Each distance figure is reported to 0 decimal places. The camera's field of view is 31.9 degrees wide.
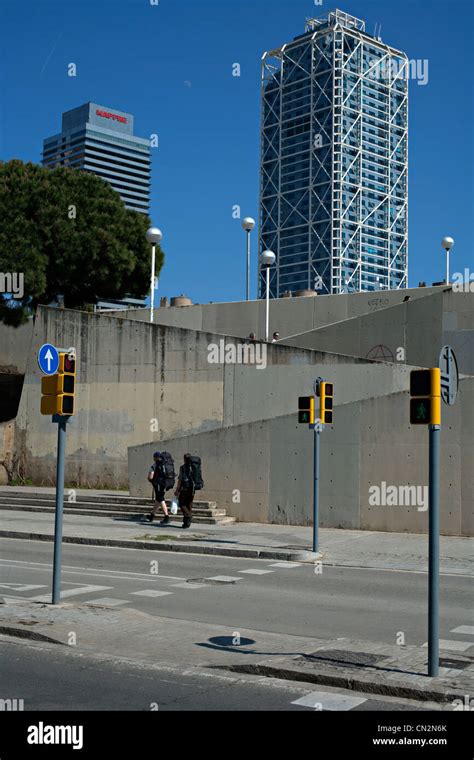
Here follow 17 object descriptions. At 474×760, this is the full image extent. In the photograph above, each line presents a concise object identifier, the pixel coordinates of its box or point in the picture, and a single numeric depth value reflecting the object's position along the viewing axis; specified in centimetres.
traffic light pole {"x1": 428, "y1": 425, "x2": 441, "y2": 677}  706
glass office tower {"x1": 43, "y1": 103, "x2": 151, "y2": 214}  19830
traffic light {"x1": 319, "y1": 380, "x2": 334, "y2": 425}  1633
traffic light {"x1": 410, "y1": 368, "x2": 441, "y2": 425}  745
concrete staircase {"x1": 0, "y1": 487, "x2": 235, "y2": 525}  2128
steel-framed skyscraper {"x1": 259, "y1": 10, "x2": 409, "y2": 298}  17400
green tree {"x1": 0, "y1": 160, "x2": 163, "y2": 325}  3553
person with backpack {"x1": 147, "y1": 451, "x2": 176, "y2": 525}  2008
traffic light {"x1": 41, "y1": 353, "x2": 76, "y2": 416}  1056
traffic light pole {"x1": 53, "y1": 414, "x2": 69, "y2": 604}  1030
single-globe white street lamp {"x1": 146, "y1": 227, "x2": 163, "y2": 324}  2634
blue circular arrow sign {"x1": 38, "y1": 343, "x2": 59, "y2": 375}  1115
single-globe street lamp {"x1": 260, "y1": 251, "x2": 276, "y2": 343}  2733
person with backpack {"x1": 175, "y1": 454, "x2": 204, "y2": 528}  1931
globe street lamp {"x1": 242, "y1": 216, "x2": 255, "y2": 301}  3053
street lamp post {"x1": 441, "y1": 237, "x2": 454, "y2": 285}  3403
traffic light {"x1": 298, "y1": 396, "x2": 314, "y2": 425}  1650
